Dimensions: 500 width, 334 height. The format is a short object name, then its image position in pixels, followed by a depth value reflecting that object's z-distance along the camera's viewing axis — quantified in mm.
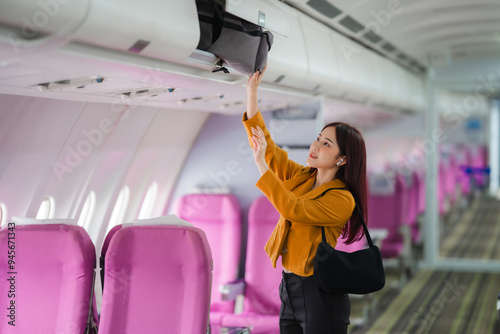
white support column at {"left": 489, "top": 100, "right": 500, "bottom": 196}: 8516
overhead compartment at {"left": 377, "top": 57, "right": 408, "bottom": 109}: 6449
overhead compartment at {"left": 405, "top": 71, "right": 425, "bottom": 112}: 7766
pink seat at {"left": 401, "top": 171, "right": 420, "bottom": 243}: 8070
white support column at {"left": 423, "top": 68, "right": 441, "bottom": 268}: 8492
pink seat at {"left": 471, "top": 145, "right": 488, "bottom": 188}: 8609
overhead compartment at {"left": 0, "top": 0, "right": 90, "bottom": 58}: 1918
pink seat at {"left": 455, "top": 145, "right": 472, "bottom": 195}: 8646
